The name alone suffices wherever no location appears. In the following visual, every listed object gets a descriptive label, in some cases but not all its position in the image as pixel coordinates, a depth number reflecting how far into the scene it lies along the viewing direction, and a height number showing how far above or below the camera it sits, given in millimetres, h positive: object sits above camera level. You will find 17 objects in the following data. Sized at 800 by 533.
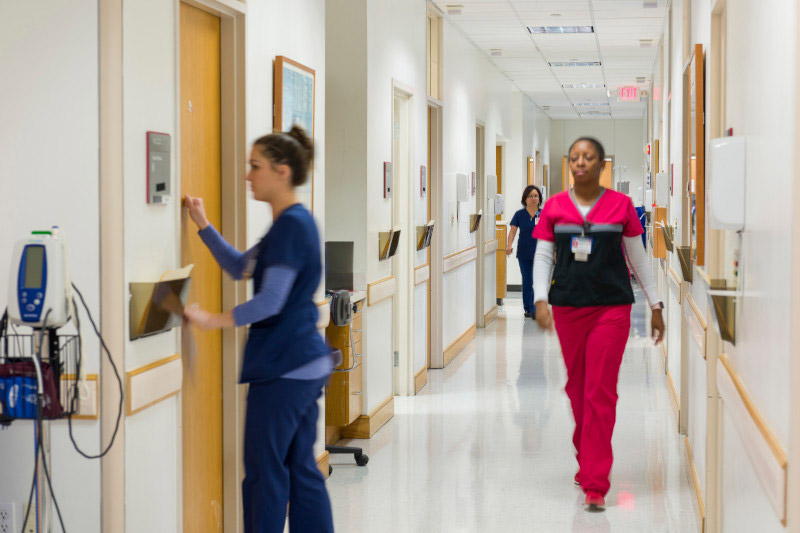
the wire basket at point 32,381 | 2570 -404
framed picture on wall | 4285 +652
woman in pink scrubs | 4629 -254
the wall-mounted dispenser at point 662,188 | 8281 +424
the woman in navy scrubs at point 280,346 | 3082 -369
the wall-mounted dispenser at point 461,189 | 9586 +468
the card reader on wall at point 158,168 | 3096 +223
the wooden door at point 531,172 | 17547 +1180
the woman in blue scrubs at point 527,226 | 11586 +111
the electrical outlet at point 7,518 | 2988 -902
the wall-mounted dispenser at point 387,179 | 6582 +391
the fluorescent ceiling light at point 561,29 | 10062 +2214
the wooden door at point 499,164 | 14961 +1121
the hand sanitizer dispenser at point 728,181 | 2711 +158
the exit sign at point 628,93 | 14594 +2211
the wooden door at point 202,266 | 3561 -126
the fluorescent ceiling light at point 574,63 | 12961 +2371
